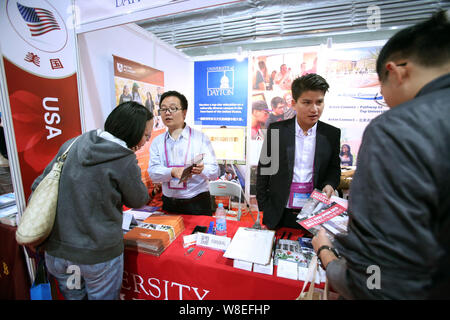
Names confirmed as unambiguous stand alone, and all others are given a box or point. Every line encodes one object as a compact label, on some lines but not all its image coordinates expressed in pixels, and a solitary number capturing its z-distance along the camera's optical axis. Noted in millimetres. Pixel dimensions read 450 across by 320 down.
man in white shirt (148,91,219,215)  2408
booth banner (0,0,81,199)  1626
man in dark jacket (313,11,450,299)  565
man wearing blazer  1891
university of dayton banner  4059
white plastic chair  2740
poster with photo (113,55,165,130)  2695
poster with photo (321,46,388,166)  3492
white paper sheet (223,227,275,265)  1349
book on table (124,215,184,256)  1523
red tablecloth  1282
